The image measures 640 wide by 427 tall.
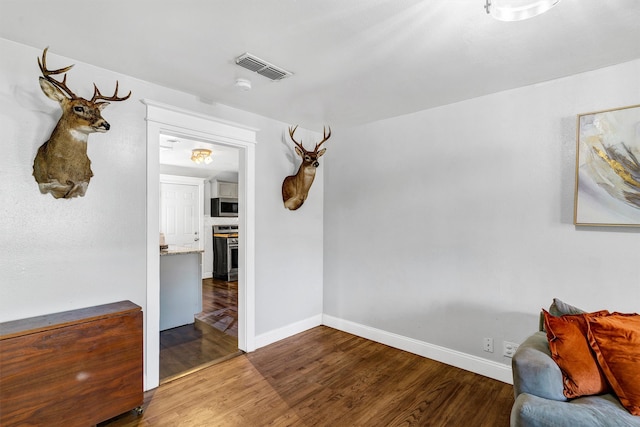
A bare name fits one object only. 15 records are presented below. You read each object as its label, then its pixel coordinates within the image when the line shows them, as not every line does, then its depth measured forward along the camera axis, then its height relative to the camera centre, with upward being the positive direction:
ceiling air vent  2.11 +1.01
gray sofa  1.32 -0.87
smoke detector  2.40 +0.97
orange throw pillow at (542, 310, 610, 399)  1.51 -0.73
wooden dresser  1.68 -0.96
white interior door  6.27 -0.15
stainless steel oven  6.66 -1.03
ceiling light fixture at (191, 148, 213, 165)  4.53 +0.77
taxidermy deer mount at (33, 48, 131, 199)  1.97 +0.41
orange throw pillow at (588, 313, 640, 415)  1.43 -0.68
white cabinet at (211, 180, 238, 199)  6.92 +0.42
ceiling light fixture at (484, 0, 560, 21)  1.29 +0.86
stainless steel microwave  6.85 +0.03
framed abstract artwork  2.10 +0.31
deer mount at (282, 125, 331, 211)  3.44 +0.31
